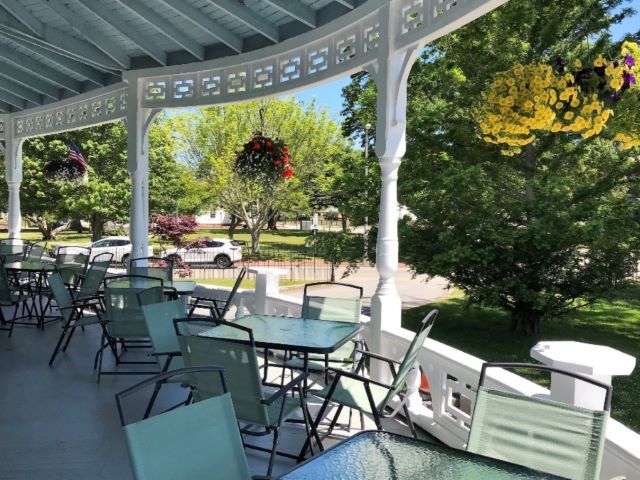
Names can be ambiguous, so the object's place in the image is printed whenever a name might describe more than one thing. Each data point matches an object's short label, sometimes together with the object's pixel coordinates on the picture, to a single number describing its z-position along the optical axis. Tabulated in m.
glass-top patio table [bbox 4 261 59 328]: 6.46
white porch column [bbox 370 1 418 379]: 3.91
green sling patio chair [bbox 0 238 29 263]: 7.96
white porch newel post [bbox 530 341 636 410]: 2.03
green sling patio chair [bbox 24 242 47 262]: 8.50
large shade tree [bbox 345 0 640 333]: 8.45
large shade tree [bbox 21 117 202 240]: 18.56
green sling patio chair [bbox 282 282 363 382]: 4.02
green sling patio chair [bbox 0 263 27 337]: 5.86
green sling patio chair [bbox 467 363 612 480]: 1.73
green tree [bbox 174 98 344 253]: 18.89
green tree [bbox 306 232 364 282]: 10.34
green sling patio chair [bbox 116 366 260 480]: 1.57
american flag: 8.92
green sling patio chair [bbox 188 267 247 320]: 4.97
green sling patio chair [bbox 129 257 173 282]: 6.01
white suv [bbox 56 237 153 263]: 17.11
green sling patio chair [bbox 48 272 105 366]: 4.97
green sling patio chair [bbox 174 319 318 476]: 2.64
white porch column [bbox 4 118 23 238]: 10.23
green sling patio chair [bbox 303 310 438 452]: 2.72
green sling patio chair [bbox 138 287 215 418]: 3.53
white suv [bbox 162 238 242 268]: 18.48
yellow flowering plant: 2.43
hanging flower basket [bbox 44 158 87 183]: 8.58
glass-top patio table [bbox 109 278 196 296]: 5.37
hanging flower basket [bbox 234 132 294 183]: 5.20
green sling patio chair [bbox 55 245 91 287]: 6.84
